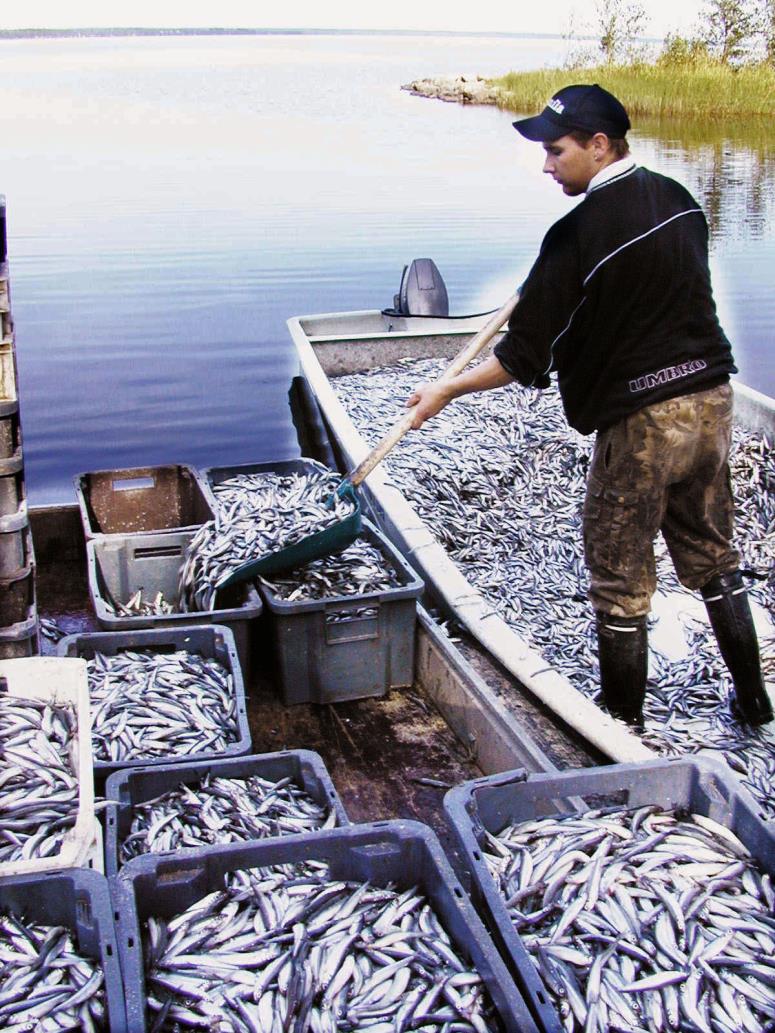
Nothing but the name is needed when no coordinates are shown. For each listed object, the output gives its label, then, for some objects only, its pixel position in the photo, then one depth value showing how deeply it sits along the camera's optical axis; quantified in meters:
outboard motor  9.50
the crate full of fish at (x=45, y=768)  2.69
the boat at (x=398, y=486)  3.88
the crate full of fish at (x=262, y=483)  5.20
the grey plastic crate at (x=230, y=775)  3.12
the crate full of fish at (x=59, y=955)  2.20
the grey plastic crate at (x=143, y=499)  5.76
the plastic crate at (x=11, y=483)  3.79
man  3.58
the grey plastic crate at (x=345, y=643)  4.38
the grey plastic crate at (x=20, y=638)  3.91
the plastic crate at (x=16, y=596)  3.90
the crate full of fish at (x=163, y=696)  3.52
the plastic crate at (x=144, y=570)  4.55
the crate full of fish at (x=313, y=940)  2.28
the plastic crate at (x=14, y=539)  3.83
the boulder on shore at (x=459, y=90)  52.69
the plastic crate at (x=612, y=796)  2.68
